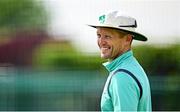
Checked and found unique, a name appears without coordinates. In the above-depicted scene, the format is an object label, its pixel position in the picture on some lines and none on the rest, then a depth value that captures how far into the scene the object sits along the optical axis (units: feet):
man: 28.01
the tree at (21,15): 88.20
